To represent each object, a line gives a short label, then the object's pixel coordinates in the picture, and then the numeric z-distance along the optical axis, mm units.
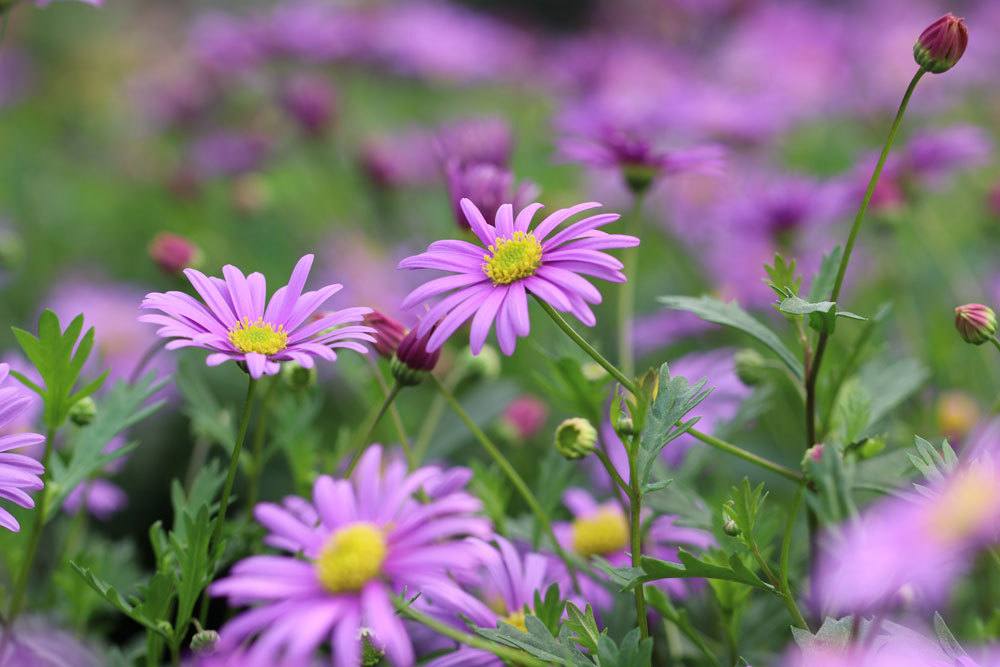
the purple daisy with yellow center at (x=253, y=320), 584
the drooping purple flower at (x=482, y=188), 640
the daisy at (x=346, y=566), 555
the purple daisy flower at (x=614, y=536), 637
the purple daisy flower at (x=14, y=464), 584
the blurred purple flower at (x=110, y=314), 884
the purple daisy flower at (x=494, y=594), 585
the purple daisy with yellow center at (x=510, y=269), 584
